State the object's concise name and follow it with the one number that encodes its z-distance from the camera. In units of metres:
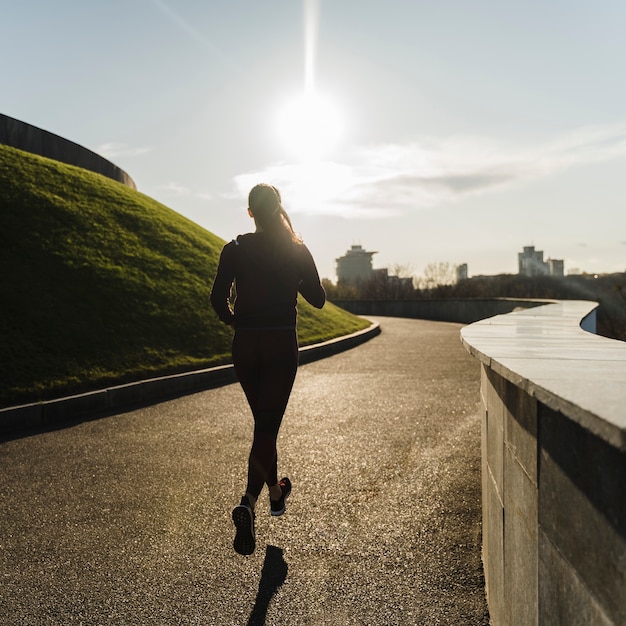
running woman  3.77
